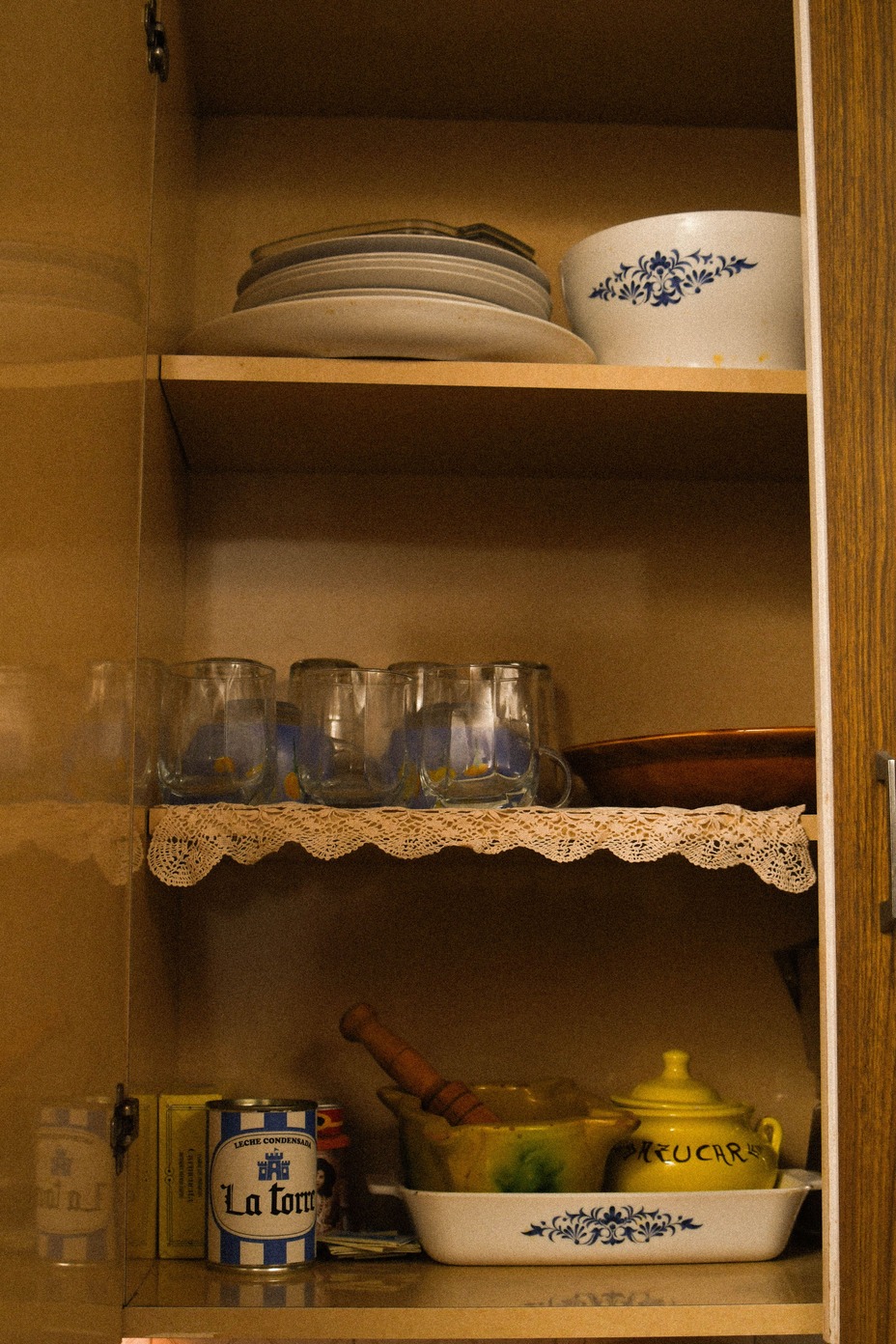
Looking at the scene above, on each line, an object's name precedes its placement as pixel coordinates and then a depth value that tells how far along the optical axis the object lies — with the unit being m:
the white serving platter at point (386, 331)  1.03
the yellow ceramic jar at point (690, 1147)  1.04
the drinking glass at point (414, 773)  1.06
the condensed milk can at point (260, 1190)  0.98
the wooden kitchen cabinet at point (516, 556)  0.92
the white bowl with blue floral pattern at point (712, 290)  1.09
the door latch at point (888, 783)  0.91
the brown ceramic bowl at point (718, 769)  1.01
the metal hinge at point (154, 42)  0.99
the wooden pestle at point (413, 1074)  1.07
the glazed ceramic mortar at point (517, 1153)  1.02
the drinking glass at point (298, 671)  1.08
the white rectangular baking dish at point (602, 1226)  1.00
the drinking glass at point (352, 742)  1.05
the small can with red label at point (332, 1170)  1.10
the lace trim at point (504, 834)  0.97
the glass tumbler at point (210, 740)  1.04
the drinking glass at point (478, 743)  1.04
